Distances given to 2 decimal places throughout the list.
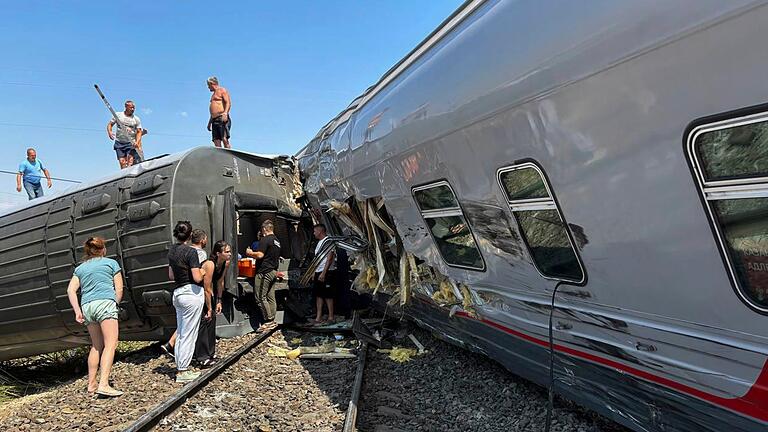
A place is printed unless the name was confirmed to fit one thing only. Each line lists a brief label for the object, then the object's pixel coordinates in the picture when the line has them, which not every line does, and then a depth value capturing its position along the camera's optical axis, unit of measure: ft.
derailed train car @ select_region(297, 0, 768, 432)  6.12
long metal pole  30.87
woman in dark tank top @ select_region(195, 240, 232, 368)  20.12
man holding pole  32.53
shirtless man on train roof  32.76
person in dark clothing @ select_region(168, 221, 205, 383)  19.10
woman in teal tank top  17.40
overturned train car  22.08
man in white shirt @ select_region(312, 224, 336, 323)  26.71
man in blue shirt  34.22
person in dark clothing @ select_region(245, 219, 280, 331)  26.22
